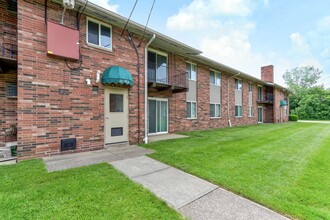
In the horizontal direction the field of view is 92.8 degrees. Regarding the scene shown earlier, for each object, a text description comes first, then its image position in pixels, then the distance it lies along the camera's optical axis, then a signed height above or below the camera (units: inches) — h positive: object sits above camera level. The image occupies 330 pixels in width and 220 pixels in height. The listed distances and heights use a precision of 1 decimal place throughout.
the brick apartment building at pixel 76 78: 206.4 +54.7
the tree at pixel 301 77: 1851.5 +420.2
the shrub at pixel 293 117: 1068.3 -46.6
